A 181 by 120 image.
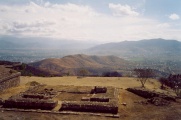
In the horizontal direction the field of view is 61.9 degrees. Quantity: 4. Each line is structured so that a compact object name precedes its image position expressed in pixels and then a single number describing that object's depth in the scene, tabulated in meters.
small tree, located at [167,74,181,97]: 23.49
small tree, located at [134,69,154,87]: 26.27
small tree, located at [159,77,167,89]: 27.92
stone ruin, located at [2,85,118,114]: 13.86
